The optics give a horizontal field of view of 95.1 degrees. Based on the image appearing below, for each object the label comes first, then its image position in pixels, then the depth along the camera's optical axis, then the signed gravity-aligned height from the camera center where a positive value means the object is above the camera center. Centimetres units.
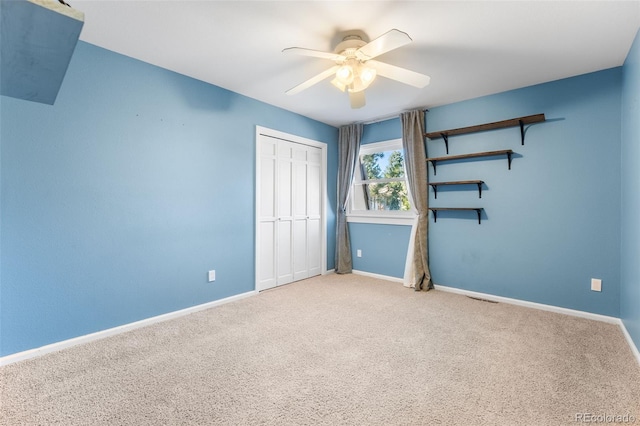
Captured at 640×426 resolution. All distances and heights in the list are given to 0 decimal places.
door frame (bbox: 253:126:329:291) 362 +32
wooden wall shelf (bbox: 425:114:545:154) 311 +95
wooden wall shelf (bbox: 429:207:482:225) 350 +0
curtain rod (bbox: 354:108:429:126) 418 +134
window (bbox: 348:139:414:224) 429 +34
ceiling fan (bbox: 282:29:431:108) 203 +109
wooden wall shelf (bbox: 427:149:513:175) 326 +64
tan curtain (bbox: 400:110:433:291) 386 +16
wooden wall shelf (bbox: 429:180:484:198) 345 +32
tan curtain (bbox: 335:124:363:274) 460 +38
